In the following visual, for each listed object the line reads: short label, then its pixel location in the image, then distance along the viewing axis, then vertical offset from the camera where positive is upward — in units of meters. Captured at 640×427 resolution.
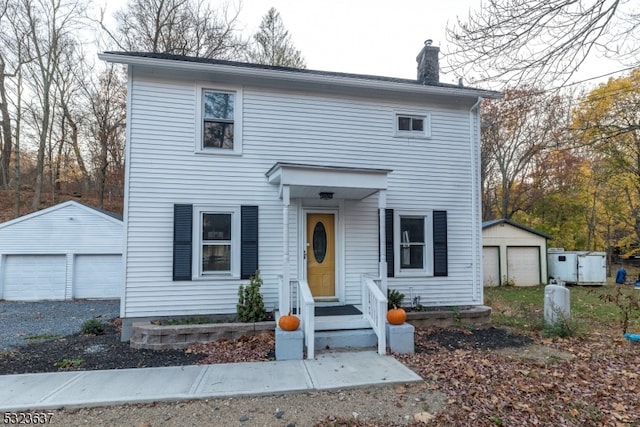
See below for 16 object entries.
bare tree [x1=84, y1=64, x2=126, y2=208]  16.97 +6.26
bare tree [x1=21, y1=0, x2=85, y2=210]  16.11 +8.96
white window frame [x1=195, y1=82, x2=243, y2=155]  6.69 +2.35
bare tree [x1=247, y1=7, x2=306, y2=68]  16.23 +9.07
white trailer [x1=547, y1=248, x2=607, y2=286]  14.63 -1.31
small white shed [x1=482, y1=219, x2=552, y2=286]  14.43 -0.70
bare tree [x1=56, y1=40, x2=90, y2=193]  17.06 +7.43
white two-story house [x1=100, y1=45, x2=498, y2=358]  6.36 +0.98
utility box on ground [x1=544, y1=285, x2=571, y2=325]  6.51 -1.26
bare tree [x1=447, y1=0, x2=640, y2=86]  3.97 +2.46
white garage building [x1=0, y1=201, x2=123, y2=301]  11.91 -0.64
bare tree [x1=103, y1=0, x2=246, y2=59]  15.48 +9.51
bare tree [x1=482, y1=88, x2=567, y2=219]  17.72 +4.52
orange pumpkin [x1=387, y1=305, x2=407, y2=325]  5.59 -1.28
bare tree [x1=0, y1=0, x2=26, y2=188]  15.84 +8.75
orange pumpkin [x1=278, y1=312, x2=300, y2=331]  5.25 -1.30
